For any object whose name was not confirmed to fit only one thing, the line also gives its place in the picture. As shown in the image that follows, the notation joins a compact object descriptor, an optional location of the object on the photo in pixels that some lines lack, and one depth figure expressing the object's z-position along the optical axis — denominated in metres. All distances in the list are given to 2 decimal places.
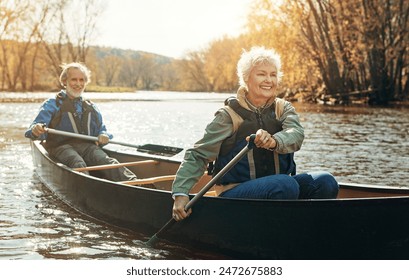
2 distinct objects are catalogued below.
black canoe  3.60
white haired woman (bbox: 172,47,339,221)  3.78
